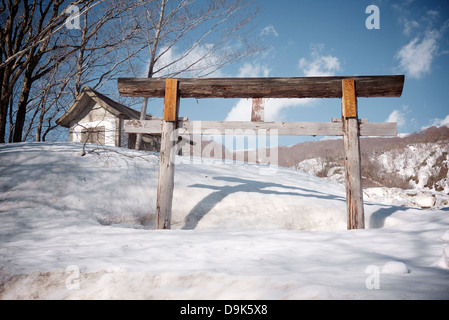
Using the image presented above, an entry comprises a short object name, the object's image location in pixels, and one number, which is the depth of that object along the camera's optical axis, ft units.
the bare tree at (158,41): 35.78
